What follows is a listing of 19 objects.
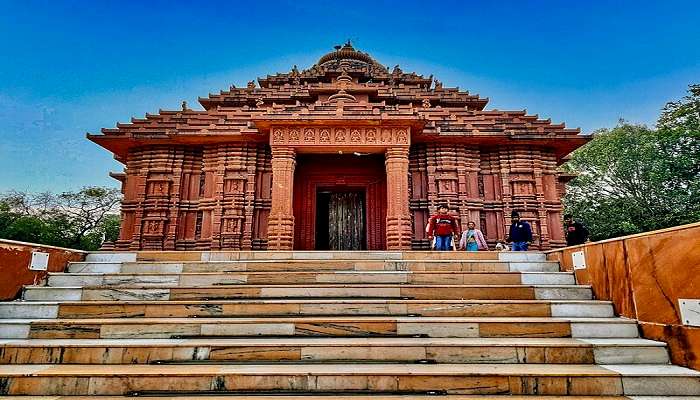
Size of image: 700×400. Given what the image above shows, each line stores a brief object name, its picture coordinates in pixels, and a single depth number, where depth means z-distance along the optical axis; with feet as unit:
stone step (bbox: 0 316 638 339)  13.51
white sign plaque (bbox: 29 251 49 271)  16.96
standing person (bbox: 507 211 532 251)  29.48
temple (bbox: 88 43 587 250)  36.78
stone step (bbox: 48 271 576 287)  17.66
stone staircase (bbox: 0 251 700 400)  10.61
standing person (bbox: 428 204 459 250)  29.73
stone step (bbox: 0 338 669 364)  11.99
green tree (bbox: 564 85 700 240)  55.88
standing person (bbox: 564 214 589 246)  29.25
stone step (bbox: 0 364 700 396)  10.50
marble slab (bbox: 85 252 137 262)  20.61
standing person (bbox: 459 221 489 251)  32.17
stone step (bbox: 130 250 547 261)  20.80
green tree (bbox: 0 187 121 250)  81.50
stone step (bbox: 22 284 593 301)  16.37
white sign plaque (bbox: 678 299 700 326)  11.28
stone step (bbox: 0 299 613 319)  14.96
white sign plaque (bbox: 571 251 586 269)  17.01
